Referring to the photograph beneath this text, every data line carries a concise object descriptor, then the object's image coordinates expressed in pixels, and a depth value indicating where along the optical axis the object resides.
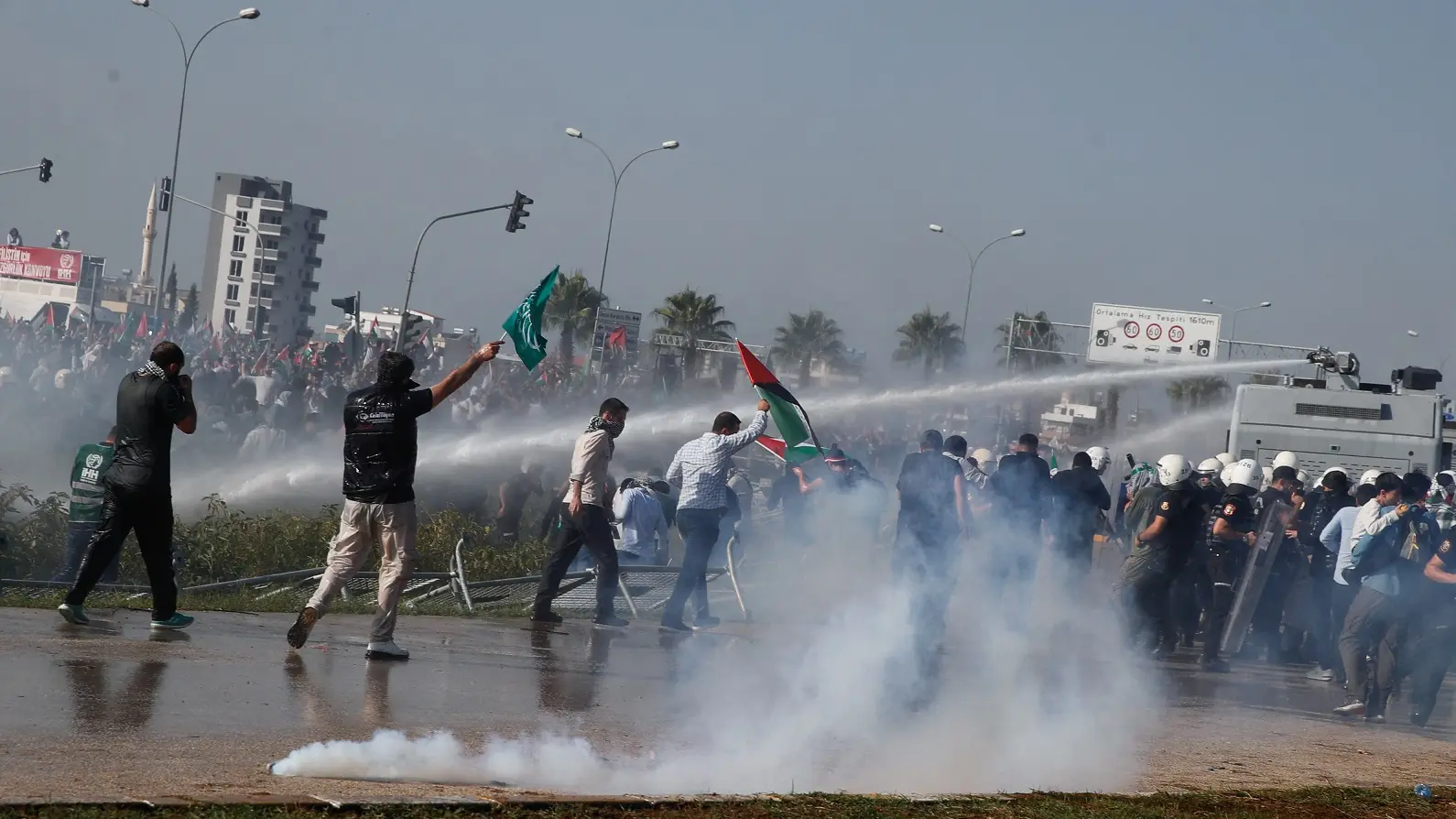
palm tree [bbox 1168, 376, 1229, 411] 72.75
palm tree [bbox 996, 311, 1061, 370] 52.03
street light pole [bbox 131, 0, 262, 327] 32.41
